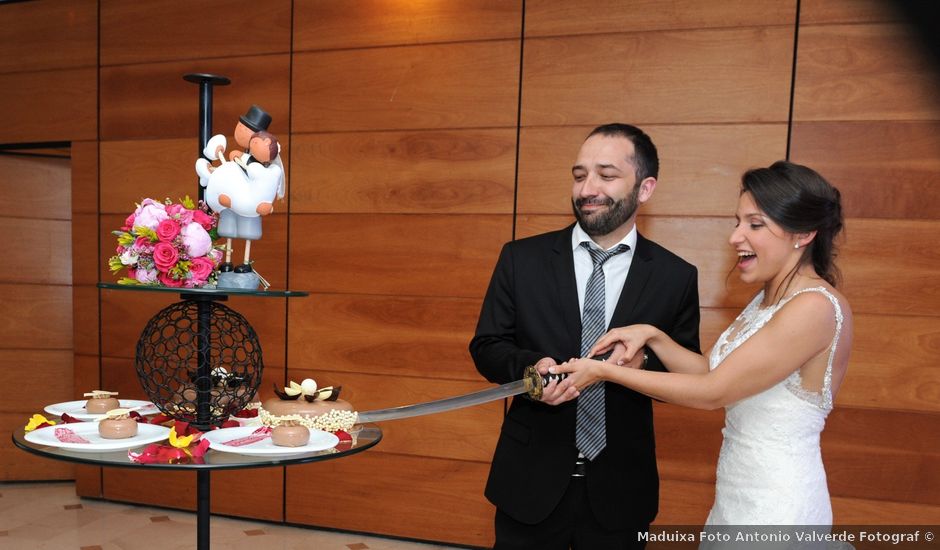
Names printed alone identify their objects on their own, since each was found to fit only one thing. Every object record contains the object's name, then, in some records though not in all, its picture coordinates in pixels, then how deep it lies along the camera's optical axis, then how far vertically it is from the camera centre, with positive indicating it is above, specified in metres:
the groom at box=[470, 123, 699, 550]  1.82 -0.33
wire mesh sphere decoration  1.62 -0.43
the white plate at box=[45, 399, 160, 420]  1.75 -0.57
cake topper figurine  1.57 +0.09
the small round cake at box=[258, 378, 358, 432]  1.67 -0.51
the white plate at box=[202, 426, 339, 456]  1.42 -0.53
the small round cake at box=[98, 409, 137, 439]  1.49 -0.51
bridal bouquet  1.52 -0.08
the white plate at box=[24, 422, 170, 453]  1.41 -0.53
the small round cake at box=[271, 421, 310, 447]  1.47 -0.50
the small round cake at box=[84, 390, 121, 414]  1.77 -0.54
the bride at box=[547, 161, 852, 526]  1.57 -0.33
